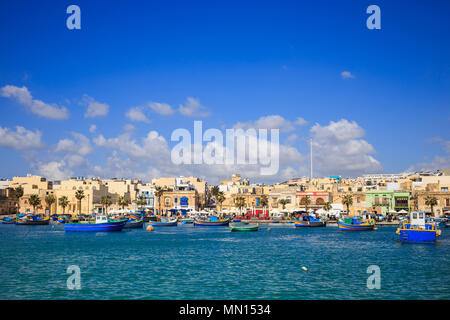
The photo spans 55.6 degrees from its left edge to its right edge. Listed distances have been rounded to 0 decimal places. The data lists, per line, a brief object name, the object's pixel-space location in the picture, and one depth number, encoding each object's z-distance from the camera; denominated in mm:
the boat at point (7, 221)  112062
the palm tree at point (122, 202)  123256
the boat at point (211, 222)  99062
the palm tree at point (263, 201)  120312
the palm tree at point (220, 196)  119250
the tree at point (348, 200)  101662
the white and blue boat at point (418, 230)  50125
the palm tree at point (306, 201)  111831
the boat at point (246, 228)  77688
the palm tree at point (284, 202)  116688
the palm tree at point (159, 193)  120938
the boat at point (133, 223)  90000
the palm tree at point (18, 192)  125375
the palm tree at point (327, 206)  107344
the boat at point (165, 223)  98388
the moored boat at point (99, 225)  76062
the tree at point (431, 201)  94688
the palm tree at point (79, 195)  116812
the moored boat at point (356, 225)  76125
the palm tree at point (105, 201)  113625
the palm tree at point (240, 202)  118831
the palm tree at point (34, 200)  115875
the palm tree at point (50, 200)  125888
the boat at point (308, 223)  86500
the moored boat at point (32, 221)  100938
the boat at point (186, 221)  111506
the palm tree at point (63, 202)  122106
